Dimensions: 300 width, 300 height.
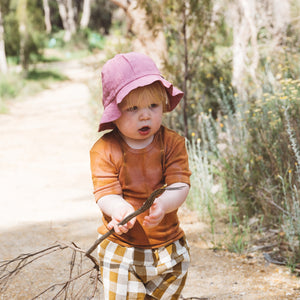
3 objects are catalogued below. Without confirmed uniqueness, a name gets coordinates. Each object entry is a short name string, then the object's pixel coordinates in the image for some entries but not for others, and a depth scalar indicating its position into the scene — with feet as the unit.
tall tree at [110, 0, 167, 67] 16.19
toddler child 5.09
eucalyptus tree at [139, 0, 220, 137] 14.23
